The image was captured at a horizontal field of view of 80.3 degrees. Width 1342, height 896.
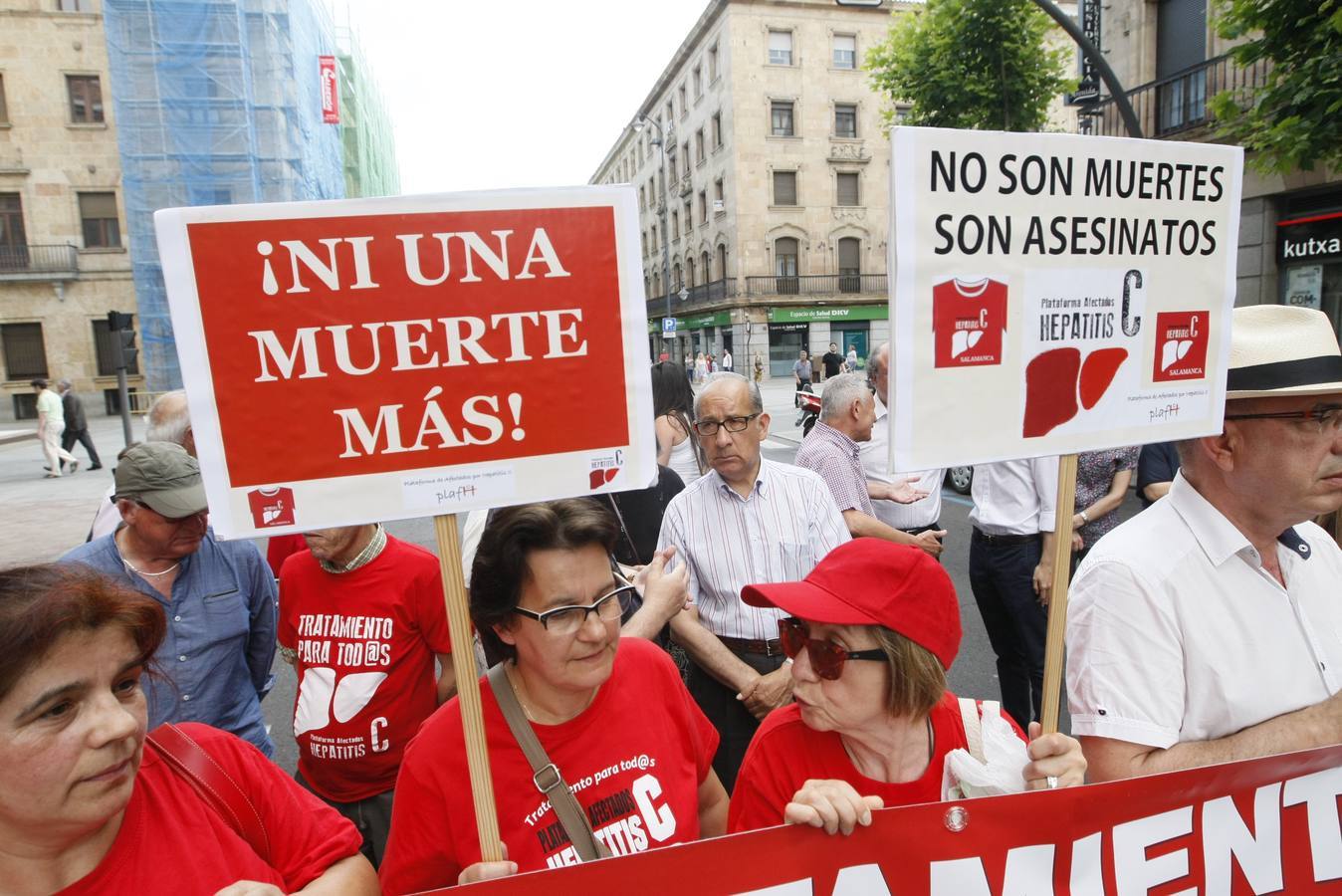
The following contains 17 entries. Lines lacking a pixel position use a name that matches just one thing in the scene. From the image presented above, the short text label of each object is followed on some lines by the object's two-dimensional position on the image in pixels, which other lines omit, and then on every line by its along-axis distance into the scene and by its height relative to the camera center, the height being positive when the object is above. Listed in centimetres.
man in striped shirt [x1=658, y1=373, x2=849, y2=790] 277 -73
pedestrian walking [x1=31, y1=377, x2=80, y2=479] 1453 -73
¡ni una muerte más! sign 138 +3
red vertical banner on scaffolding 2866 +997
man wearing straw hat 164 -60
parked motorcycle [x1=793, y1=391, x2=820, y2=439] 1258 -101
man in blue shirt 233 -63
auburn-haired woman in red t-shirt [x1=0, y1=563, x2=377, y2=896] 121 -61
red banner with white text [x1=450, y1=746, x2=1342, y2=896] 142 -96
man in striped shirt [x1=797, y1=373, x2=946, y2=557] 384 -56
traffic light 1309 +68
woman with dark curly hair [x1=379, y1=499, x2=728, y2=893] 162 -81
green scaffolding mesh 3609 +1196
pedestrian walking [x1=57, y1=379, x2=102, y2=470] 1600 -74
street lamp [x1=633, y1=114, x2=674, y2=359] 4333 +985
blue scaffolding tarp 2270 +777
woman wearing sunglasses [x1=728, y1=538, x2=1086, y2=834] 165 -72
